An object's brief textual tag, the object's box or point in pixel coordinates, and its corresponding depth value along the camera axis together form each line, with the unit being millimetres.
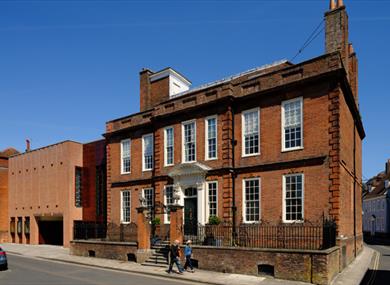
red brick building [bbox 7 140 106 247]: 33500
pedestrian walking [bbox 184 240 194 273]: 18516
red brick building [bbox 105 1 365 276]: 19094
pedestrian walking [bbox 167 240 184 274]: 18245
